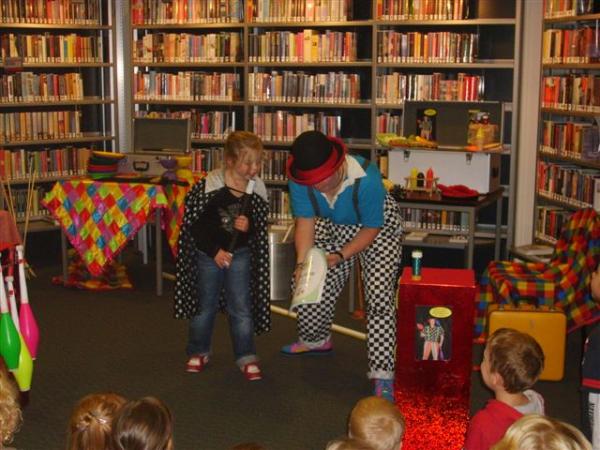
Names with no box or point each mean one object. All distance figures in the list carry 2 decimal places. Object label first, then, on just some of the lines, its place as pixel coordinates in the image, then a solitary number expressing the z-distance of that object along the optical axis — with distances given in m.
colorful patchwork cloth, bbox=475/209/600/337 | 5.23
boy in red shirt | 3.28
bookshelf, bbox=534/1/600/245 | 6.41
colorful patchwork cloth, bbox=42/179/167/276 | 6.45
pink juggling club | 4.43
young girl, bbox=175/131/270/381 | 4.71
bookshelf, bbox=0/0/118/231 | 8.18
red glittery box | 3.93
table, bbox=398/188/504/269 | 6.33
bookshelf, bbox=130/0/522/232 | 7.54
